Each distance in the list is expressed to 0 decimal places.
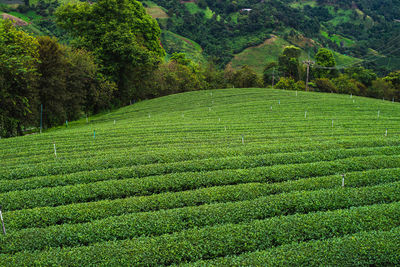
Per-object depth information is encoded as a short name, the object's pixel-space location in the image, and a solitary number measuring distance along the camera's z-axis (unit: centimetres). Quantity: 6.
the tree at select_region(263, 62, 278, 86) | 7438
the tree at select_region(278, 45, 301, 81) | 8050
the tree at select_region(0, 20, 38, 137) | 2378
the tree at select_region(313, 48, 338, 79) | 7544
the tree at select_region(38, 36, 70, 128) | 2927
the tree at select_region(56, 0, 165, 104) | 3934
